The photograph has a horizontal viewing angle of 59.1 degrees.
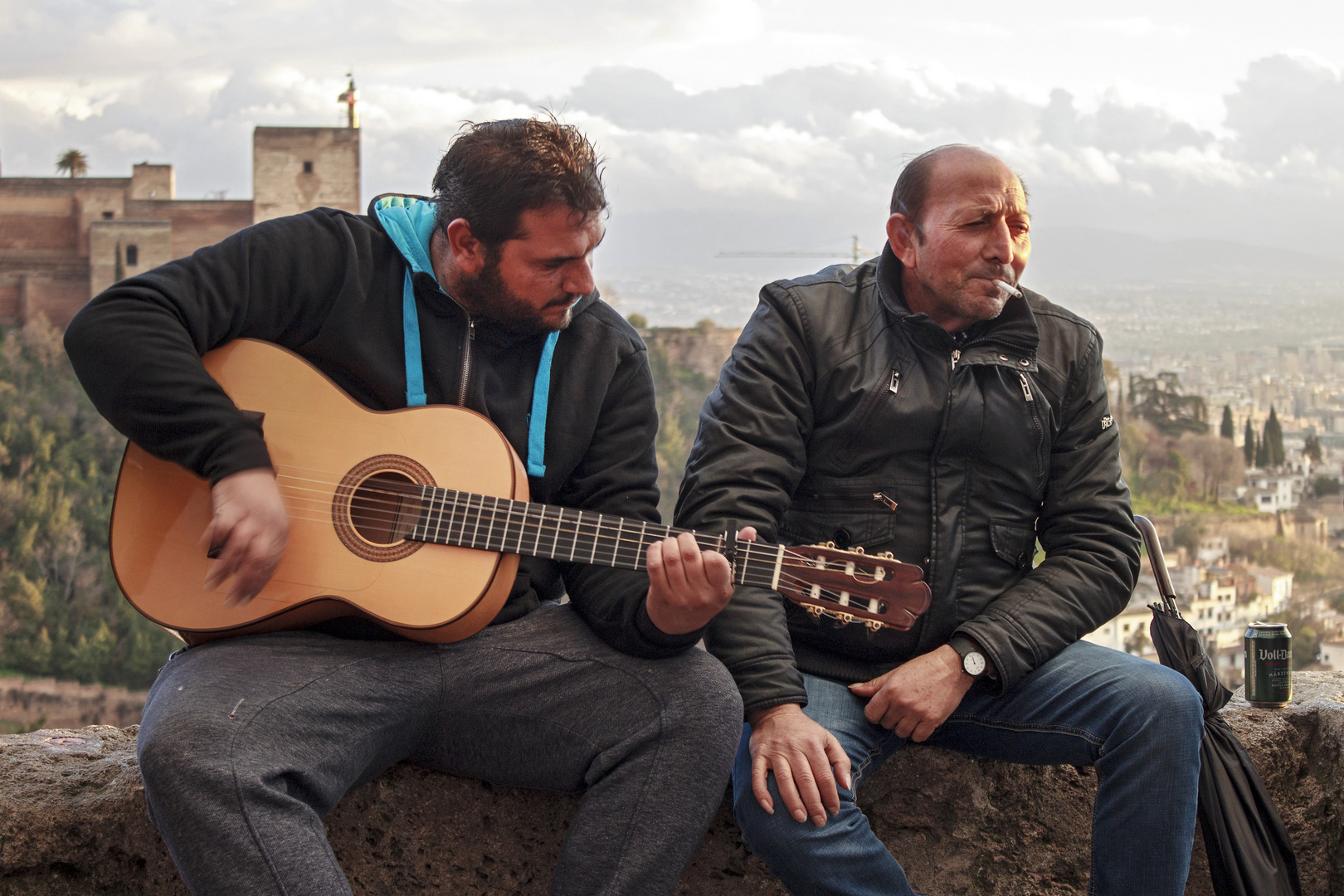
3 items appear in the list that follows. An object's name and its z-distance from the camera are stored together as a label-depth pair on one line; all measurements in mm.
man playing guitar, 1557
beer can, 2484
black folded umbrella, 1983
